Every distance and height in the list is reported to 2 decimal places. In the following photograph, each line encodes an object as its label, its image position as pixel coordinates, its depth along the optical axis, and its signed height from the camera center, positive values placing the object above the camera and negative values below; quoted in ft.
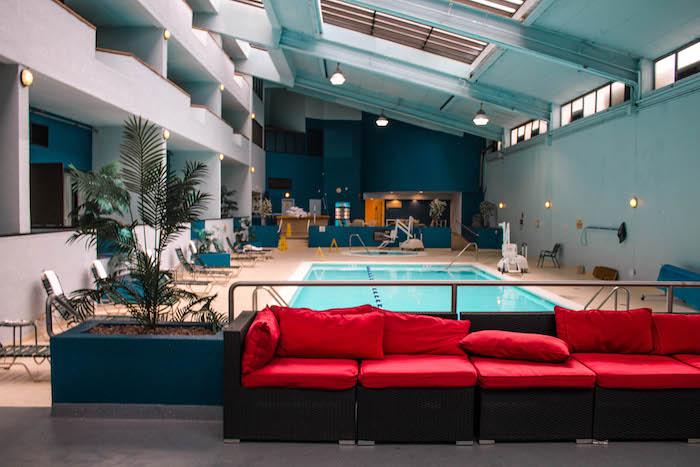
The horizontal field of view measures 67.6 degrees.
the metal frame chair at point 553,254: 47.91 -2.55
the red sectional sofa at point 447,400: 10.80 -3.61
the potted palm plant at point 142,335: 11.93 -2.66
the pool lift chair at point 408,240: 62.59 -1.74
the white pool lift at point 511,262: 41.75 -2.84
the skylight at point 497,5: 33.12 +14.21
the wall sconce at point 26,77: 21.05 +5.89
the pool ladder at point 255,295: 13.99 -1.95
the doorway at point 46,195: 34.78 +1.86
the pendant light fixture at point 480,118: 43.04 +9.00
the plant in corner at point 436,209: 79.92 +2.63
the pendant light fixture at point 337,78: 40.34 +11.40
